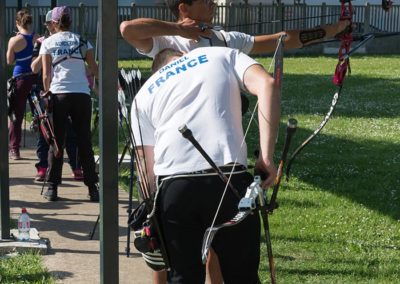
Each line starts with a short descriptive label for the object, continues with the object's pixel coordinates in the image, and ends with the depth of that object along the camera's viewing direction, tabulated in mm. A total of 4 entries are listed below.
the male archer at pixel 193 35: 6591
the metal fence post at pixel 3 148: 9715
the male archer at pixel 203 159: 5566
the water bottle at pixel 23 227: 9846
